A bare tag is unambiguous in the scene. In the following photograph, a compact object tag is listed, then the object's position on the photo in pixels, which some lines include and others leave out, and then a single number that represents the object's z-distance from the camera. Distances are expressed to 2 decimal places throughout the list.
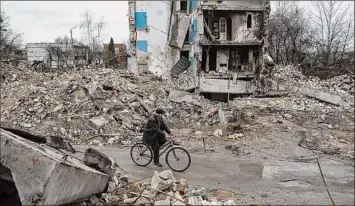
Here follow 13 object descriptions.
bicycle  11.12
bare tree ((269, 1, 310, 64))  35.00
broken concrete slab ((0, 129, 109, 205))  7.06
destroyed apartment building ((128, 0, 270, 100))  28.36
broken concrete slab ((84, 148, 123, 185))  9.02
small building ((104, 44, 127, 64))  48.07
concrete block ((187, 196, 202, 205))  8.18
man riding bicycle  11.24
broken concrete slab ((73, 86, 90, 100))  19.56
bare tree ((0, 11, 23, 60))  39.39
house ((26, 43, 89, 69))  49.53
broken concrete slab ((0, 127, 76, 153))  8.71
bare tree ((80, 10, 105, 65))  57.69
